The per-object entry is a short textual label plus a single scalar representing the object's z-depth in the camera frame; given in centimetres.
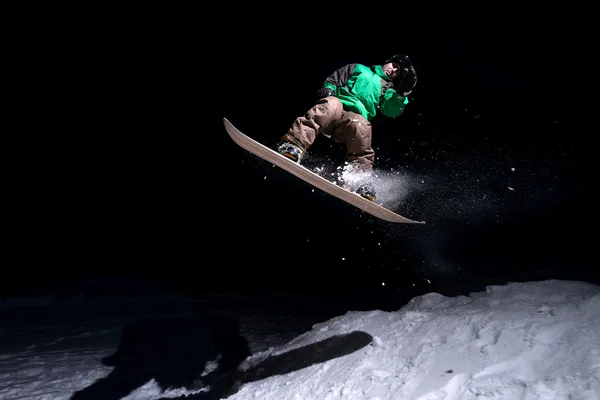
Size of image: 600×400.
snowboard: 350
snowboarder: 402
